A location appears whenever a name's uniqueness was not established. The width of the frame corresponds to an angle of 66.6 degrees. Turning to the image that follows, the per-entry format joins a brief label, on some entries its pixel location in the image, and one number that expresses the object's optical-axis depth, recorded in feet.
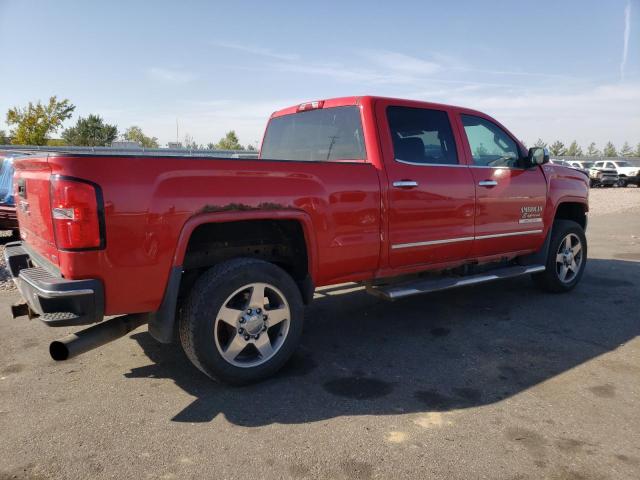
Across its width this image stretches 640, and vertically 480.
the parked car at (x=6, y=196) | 26.63
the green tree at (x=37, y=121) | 127.44
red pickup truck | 8.98
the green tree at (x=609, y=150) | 326.77
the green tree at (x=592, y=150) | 319.55
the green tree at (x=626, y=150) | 333.50
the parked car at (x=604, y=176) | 103.55
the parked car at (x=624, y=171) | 103.40
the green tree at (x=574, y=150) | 299.34
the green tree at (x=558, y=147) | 282.44
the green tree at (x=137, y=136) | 187.06
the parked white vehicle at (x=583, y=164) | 112.32
